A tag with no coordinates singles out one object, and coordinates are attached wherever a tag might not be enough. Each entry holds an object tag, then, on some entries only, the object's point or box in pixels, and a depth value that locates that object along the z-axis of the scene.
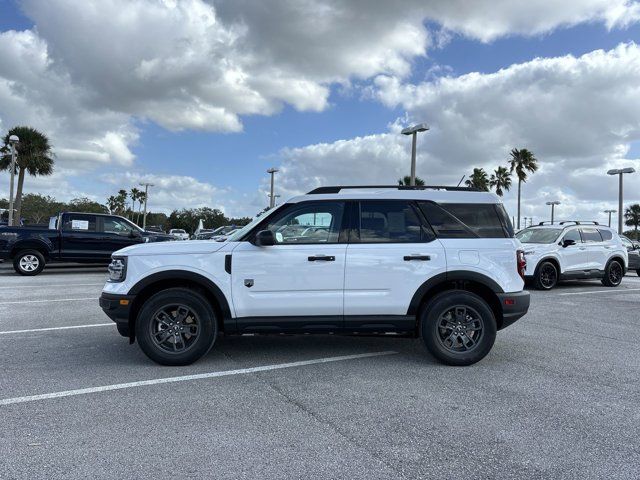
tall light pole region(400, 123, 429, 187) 19.05
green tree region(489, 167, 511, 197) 57.62
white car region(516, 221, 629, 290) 12.66
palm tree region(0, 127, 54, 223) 32.47
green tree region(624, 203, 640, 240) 82.00
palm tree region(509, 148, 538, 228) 48.44
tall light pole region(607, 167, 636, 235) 26.00
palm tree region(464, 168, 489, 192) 54.39
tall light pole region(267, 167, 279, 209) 34.00
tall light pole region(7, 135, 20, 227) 24.62
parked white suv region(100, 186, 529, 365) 5.21
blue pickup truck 14.79
